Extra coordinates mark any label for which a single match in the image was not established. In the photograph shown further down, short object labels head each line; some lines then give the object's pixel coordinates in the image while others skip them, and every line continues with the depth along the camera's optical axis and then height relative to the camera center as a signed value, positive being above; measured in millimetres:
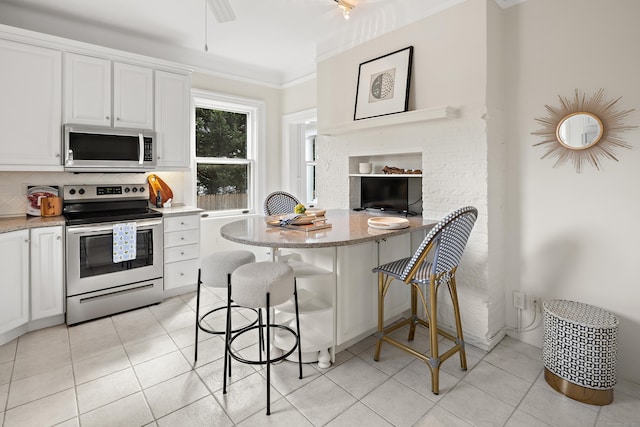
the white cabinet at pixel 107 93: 3111 +1187
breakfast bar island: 2161 -417
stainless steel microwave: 3113 +649
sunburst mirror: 2195 +577
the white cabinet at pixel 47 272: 2795 -477
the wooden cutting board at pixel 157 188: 3826 +306
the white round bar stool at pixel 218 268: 2213 -349
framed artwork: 2994 +1215
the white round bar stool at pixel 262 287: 1808 -394
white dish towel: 3137 -244
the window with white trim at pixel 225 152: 4340 +846
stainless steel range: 2973 -354
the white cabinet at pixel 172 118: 3635 +1064
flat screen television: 3238 +219
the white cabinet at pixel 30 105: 2818 +945
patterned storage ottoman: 1942 -816
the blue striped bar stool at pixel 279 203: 3522 +126
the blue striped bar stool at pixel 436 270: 1963 -357
